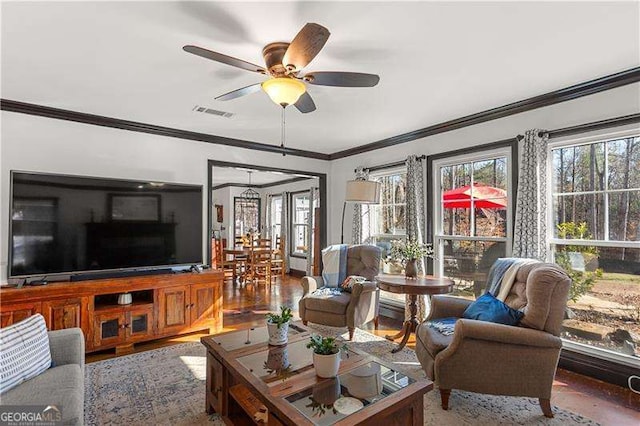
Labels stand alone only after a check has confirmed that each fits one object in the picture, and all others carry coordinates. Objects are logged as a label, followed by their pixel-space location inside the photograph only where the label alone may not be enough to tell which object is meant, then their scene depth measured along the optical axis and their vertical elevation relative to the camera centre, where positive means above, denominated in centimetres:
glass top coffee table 159 -91
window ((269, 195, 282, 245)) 915 +2
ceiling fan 198 +92
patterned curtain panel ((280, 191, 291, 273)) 867 -13
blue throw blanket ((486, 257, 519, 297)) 285 -48
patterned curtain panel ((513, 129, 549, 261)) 317 +19
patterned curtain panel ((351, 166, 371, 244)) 514 -5
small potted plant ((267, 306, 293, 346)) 232 -77
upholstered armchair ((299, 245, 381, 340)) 366 -94
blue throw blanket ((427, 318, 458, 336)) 259 -87
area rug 225 -137
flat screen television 322 -10
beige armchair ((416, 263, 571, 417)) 225 -90
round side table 311 -65
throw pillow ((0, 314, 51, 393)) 172 -75
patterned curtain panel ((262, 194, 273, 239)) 934 -4
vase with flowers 351 -39
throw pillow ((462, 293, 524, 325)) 239 -69
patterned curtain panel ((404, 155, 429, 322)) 430 +25
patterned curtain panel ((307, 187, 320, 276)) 767 -16
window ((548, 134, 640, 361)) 280 -12
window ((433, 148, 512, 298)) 368 +3
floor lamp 429 +33
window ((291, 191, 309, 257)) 833 -15
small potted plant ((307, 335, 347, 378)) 187 -79
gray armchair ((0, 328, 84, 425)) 160 -90
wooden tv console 303 -93
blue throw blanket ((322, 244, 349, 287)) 429 -64
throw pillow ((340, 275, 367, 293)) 388 -75
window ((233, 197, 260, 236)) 963 +4
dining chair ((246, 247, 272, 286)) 679 -96
